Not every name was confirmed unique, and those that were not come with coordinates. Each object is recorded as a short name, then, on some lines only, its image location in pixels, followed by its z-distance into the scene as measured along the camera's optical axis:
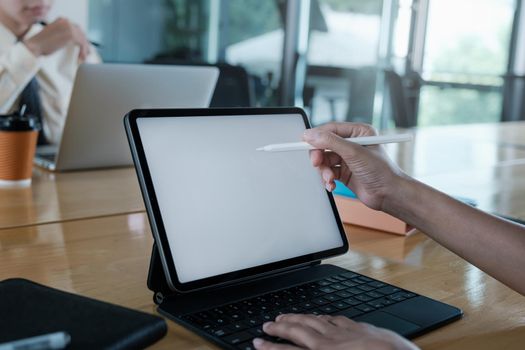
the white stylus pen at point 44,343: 0.51
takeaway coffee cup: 1.37
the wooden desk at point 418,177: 1.23
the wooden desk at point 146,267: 0.73
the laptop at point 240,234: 0.73
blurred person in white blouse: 1.98
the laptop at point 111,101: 1.50
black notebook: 0.59
